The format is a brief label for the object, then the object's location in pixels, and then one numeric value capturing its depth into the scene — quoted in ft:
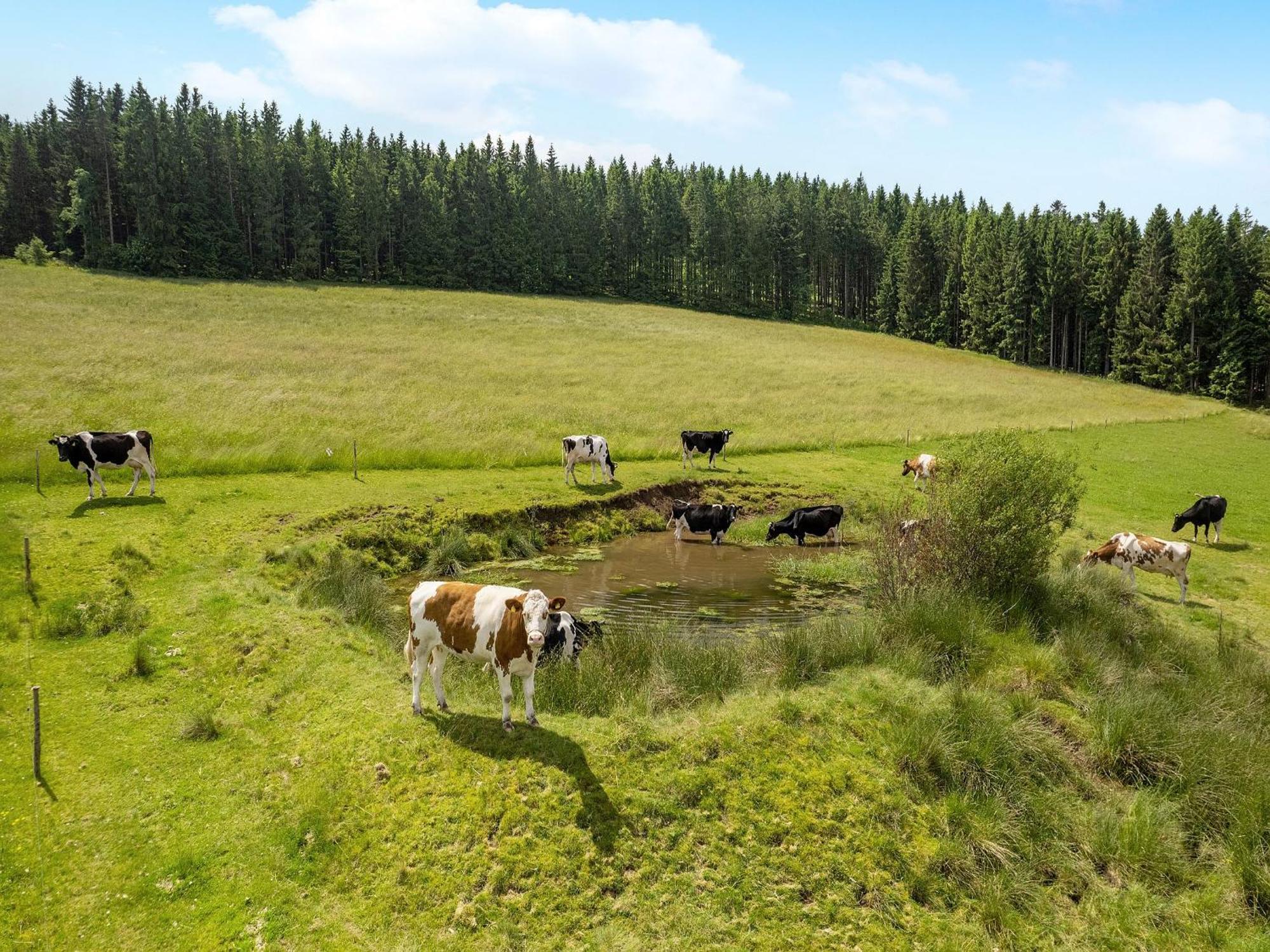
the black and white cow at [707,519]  73.26
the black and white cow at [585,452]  83.46
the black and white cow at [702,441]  93.91
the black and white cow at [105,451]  63.21
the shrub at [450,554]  60.34
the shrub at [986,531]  47.21
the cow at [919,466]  90.94
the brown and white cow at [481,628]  30.14
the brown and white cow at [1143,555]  57.36
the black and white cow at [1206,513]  72.33
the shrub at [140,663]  35.86
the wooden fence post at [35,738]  26.61
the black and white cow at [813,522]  72.13
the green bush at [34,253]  235.81
